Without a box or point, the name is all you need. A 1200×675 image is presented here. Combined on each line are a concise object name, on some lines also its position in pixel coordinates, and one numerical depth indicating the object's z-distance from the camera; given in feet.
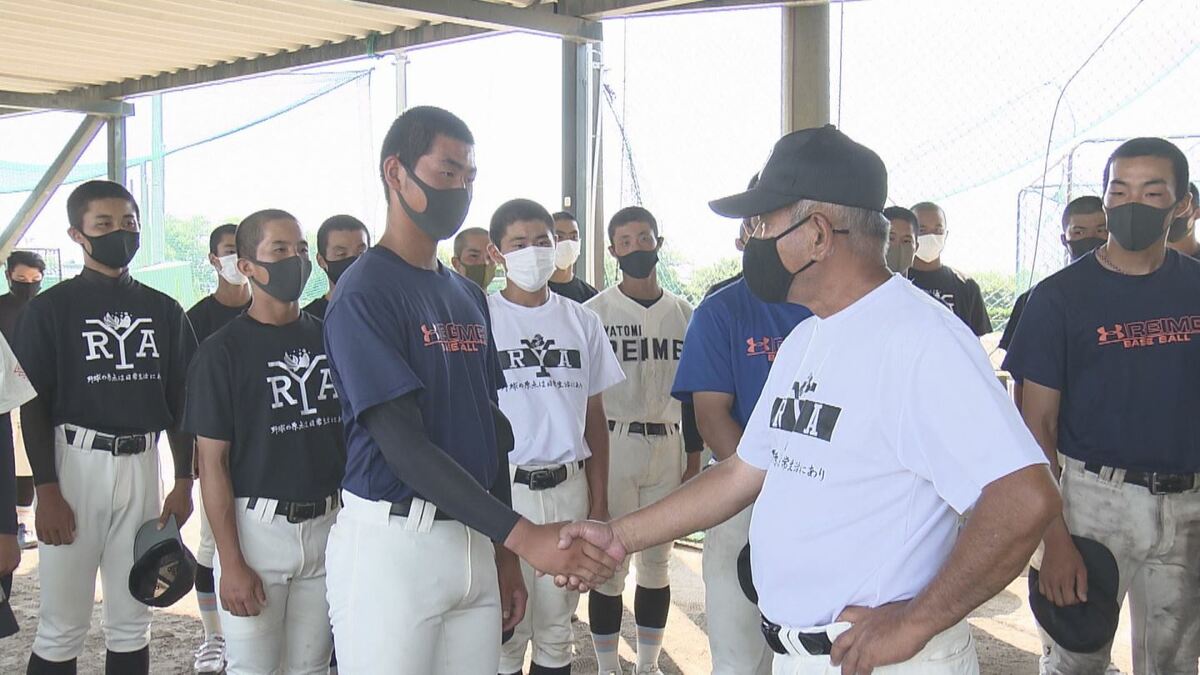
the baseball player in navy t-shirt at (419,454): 7.93
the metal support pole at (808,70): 22.26
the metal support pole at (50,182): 41.47
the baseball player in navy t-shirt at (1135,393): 10.74
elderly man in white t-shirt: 5.89
